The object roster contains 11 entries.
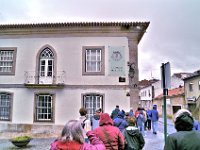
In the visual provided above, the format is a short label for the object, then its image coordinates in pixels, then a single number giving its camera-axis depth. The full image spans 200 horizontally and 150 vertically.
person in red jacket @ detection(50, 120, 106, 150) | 1.86
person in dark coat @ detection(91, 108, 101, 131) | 6.40
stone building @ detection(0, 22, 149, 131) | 11.31
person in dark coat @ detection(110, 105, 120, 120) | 9.08
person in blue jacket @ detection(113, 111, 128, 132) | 4.58
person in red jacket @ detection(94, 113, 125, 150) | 2.98
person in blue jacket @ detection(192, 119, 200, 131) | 4.19
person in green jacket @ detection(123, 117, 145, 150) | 3.52
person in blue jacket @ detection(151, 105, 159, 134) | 9.74
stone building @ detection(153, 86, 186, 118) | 25.03
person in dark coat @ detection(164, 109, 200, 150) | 1.99
